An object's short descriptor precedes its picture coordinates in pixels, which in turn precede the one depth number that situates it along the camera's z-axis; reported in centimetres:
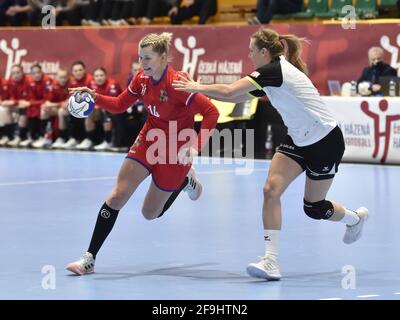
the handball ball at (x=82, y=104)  1678
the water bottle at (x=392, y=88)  3312
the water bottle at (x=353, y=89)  3431
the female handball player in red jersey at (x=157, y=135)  1619
